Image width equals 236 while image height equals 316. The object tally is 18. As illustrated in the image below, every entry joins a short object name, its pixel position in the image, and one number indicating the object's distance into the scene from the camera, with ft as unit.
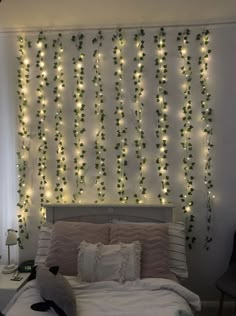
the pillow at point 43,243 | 7.22
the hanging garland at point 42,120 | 8.24
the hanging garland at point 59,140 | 8.24
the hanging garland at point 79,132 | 8.21
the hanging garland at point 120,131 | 8.10
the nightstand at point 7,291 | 6.95
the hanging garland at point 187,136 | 7.92
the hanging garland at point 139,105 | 8.03
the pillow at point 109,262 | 6.27
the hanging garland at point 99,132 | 8.15
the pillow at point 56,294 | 5.04
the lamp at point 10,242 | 7.74
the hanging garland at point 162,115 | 7.98
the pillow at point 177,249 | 6.98
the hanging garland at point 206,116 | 7.88
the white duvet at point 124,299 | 5.20
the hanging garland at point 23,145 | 8.30
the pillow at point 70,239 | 6.64
